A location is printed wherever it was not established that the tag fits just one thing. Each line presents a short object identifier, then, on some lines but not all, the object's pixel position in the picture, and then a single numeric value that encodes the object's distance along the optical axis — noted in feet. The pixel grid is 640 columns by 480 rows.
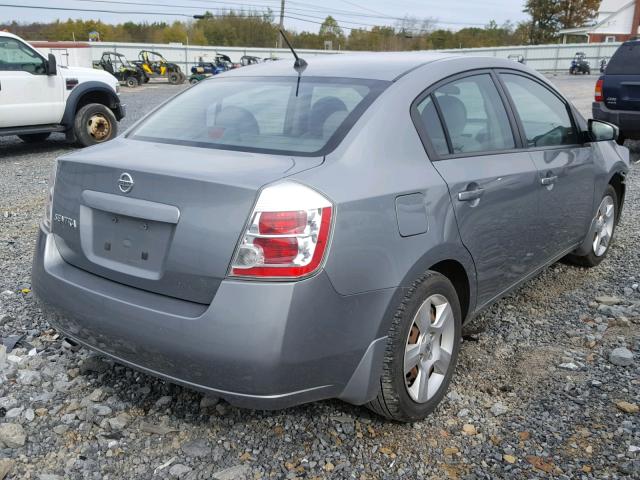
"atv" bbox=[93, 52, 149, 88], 108.58
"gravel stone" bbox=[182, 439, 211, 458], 8.70
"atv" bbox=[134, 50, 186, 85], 116.78
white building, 218.18
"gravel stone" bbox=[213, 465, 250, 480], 8.23
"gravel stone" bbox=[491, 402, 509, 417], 9.74
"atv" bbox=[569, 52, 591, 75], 141.08
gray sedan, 7.30
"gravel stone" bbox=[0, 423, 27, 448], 8.83
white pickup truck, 32.58
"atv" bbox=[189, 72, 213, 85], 122.55
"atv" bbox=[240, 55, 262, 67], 117.92
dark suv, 31.48
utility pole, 194.39
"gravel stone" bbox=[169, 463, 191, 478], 8.29
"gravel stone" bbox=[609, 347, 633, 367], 11.23
